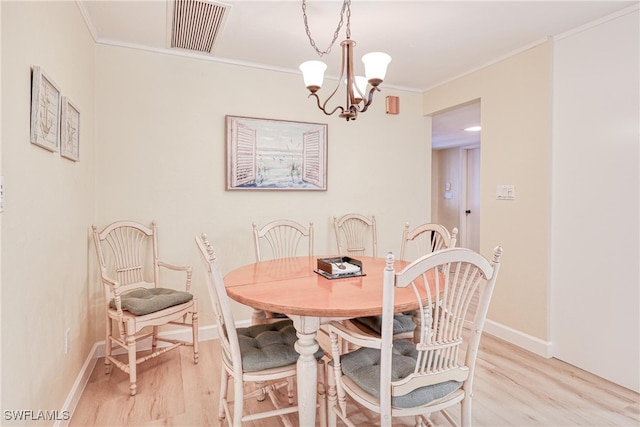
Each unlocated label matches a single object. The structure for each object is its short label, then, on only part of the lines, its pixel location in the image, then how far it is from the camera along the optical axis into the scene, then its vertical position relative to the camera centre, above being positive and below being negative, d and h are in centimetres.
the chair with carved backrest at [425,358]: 127 -57
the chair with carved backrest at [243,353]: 148 -65
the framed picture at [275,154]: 304 +47
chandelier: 179 +70
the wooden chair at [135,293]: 222 -59
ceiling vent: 218 +122
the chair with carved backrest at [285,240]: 287 -28
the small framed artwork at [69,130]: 184 +42
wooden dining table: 142 -38
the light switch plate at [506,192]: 292 +15
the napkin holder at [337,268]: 194 -33
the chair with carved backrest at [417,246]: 196 -27
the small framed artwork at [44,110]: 145 +42
